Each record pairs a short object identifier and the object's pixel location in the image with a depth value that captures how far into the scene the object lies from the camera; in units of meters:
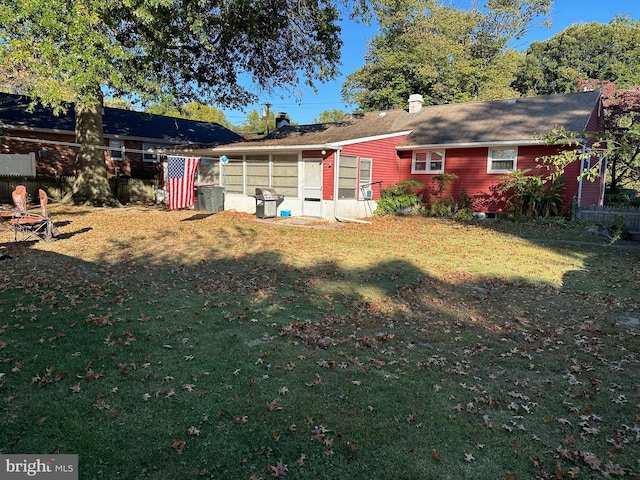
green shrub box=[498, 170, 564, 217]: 15.07
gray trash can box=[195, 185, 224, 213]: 18.28
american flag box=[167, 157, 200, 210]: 13.24
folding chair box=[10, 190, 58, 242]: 10.05
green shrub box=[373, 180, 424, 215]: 18.02
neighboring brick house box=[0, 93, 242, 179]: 21.28
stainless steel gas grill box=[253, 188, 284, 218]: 16.70
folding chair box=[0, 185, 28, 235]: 10.02
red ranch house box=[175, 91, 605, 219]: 16.08
